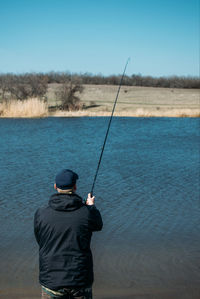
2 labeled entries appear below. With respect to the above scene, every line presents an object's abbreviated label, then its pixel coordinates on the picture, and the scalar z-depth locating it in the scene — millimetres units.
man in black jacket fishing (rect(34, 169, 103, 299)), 2793
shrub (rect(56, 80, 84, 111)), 30516
